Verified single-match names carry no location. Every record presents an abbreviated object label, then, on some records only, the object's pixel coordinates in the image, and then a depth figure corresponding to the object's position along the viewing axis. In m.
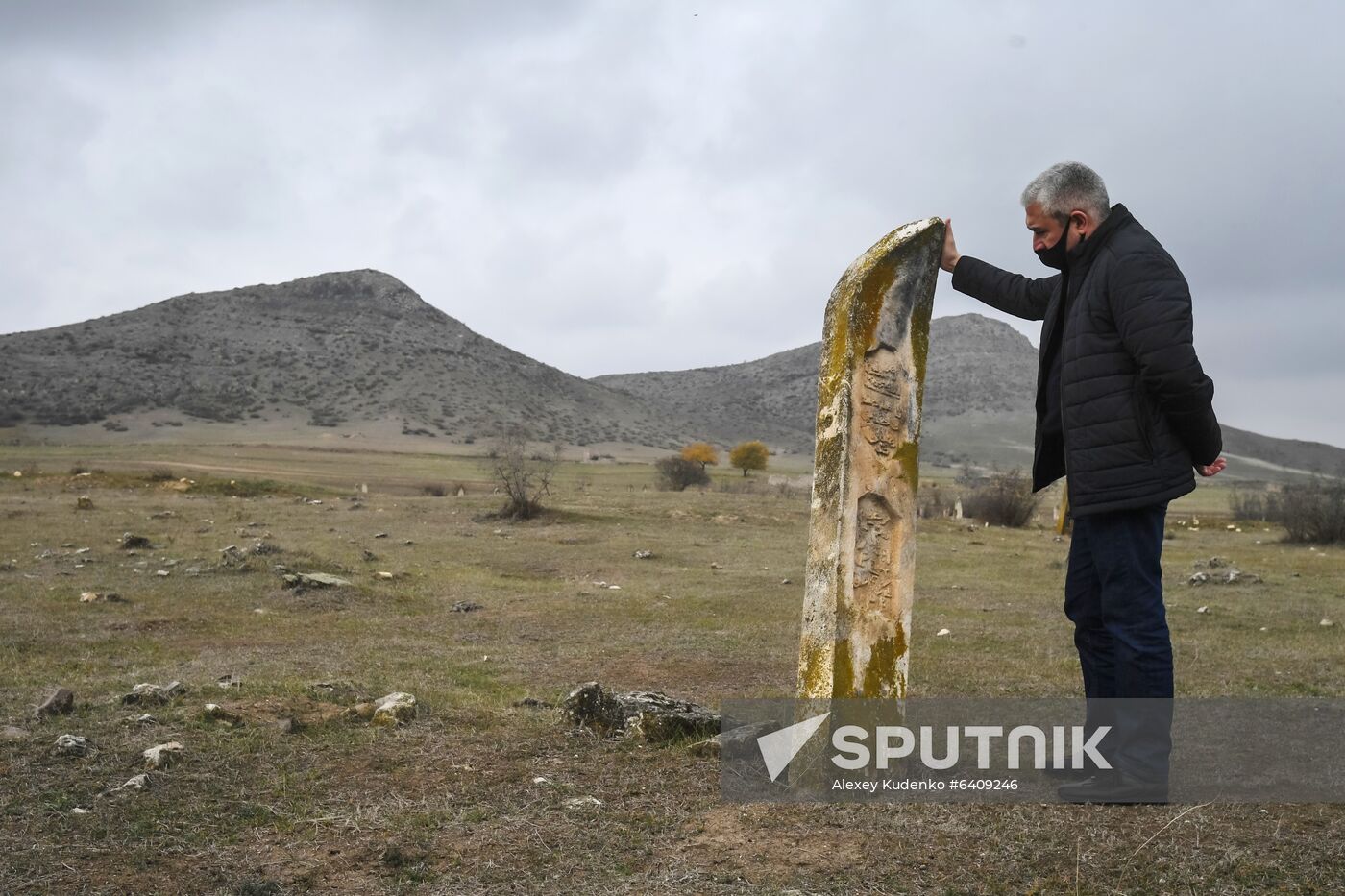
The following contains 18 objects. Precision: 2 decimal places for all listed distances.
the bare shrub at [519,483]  21.67
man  3.96
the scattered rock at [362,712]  5.73
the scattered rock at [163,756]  4.64
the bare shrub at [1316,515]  20.78
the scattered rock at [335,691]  6.29
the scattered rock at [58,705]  5.53
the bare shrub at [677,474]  36.06
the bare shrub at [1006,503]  25.89
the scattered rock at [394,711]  5.58
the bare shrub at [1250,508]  29.48
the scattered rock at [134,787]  4.28
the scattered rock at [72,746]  4.77
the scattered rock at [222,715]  5.48
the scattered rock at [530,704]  6.27
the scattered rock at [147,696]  5.90
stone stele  4.41
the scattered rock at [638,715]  5.19
